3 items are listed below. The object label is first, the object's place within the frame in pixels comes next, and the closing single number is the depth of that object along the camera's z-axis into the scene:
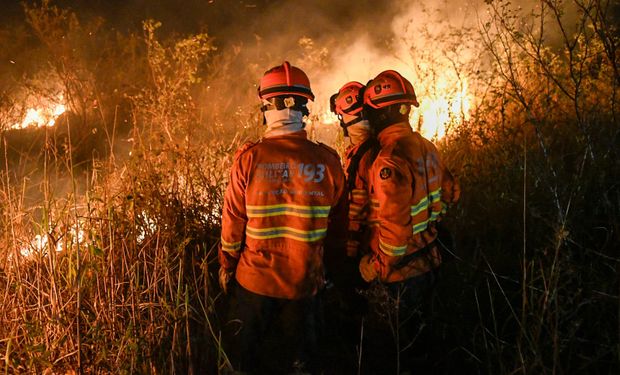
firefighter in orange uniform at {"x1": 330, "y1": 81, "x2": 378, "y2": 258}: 3.27
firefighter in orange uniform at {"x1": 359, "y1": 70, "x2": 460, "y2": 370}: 2.83
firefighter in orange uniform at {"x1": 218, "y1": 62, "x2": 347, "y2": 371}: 2.76
